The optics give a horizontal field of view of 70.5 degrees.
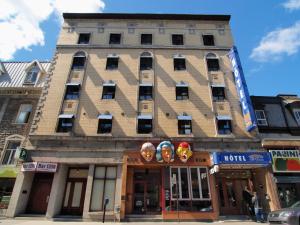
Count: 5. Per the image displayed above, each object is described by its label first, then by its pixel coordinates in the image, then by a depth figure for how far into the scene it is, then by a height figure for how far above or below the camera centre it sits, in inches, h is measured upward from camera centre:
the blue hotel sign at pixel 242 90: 641.1 +351.3
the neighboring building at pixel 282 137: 617.9 +216.6
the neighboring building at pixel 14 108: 645.3 +323.8
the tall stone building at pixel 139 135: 612.1 +210.7
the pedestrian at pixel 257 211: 537.3 -4.0
